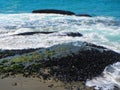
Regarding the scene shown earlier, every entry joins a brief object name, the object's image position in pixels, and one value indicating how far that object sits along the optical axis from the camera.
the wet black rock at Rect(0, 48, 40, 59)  15.07
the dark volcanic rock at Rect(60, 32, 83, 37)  20.60
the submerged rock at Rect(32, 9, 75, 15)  30.75
